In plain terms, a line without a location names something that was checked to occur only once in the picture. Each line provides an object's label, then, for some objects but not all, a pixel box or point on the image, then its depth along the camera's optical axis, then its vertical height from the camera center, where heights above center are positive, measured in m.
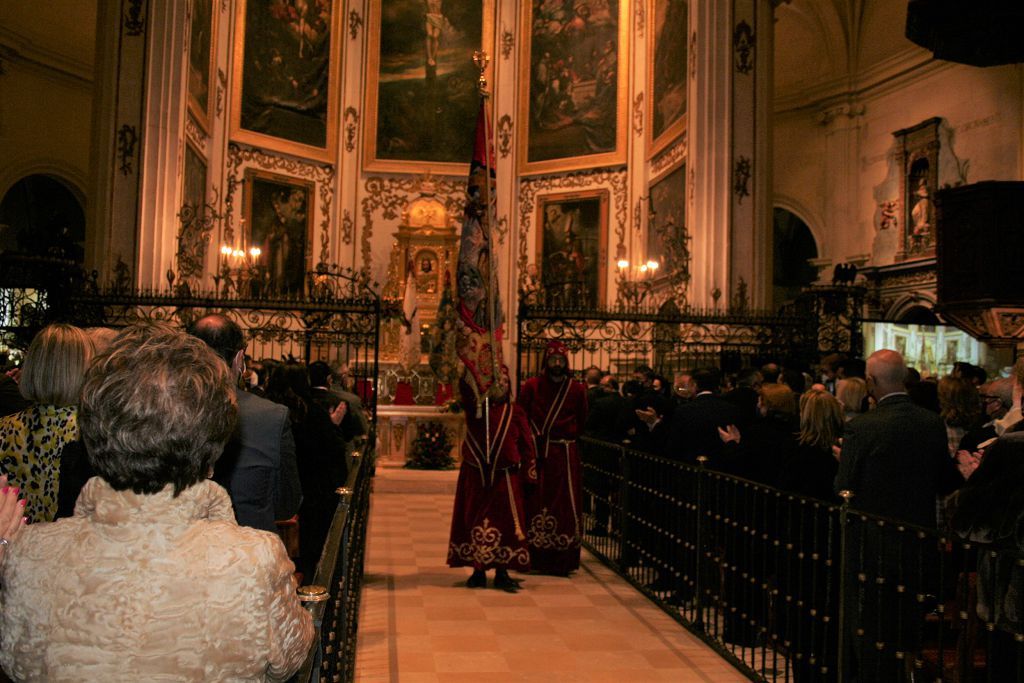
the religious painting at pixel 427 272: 20.39 +2.03
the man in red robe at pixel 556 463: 8.18 -0.78
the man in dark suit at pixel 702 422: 6.93 -0.34
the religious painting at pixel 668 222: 17.23 +2.89
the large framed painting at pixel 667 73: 17.84 +5.80
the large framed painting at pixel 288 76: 20.38 +6.22
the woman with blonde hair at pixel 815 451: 5.01 -0.39
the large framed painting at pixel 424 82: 22.31 +6.57
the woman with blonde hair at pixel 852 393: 5.61 -0.09
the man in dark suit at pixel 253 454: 3.42 -0.33
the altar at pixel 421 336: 15.14 +0.58
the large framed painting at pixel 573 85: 21.11 +6.33
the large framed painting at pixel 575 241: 21.25 +2.89
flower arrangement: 14.69 -1.24
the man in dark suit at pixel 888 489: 4.29 -0.52
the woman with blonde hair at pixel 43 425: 3.39 -0.23
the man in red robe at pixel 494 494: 7.48 -0.97
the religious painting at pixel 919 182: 18.58 +3.88
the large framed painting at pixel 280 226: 20.36 +2.96
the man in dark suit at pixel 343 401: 7.61 -0.30
